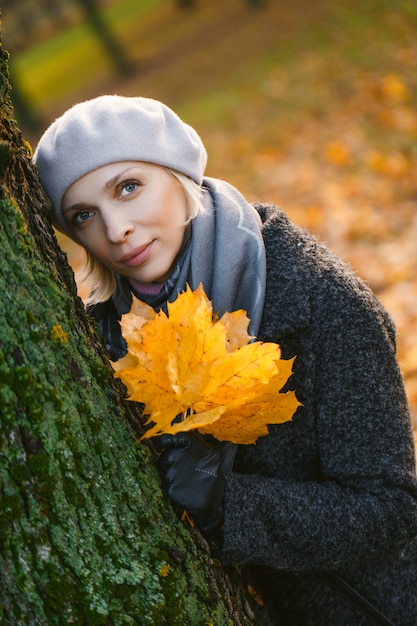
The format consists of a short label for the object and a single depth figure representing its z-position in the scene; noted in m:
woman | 1.73
